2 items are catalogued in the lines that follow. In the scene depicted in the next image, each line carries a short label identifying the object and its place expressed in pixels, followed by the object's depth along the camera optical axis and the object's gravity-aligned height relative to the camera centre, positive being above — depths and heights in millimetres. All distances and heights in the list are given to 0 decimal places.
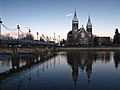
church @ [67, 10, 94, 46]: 170125 +9017
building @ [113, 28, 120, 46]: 161350 +5969
